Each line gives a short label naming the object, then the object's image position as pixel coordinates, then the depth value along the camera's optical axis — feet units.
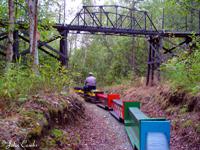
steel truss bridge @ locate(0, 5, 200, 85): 52.44
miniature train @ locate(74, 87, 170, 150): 17.42
